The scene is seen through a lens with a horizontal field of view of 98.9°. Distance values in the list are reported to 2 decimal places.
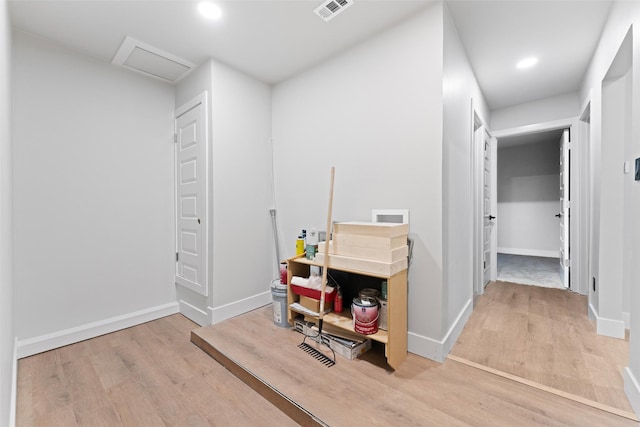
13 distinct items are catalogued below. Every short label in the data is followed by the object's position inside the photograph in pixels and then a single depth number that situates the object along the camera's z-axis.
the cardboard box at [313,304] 2.16
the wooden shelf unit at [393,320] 1.73
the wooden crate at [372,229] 1.78
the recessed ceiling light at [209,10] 1.89
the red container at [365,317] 1.79
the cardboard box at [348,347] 1.89
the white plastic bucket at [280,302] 2.38
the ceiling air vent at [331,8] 1.88
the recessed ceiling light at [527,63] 2.65
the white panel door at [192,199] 2.58
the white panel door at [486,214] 3.44
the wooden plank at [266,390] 1.40
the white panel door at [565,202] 3.39
